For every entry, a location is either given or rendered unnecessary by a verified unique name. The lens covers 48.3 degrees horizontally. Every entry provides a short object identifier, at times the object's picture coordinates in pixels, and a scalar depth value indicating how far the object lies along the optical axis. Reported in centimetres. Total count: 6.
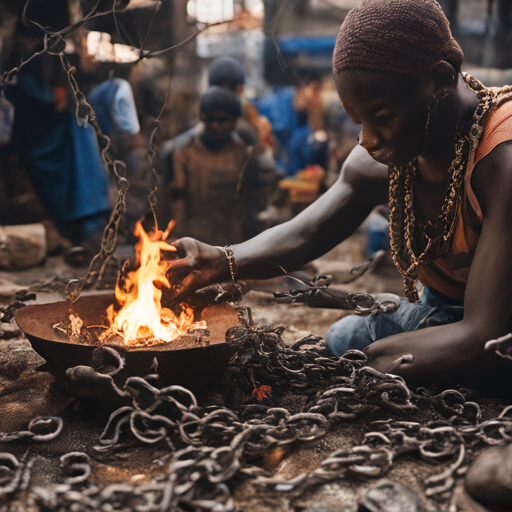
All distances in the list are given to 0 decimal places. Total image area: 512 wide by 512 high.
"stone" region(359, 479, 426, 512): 165
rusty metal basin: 208
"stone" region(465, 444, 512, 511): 161
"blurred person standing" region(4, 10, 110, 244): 606
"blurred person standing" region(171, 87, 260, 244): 599
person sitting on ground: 198
